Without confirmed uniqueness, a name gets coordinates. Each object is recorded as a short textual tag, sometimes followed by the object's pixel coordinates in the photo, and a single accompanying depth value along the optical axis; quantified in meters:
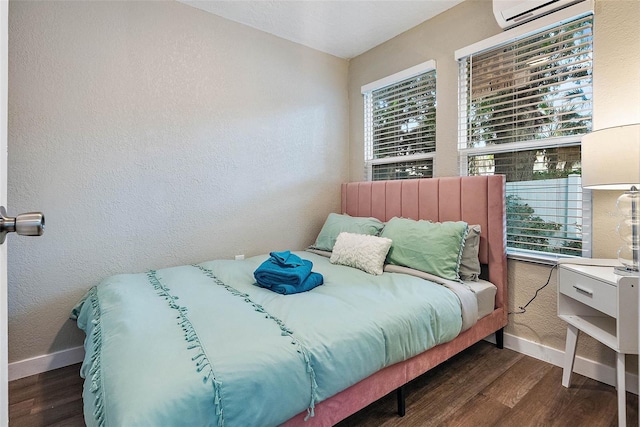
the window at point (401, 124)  2.83
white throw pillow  2.24
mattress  2.04
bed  0.98
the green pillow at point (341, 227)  2.65
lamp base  1.51
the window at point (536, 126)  2.00
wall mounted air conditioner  1.98
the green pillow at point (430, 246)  2.09
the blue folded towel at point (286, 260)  1.94
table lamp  1.46
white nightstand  1.44
